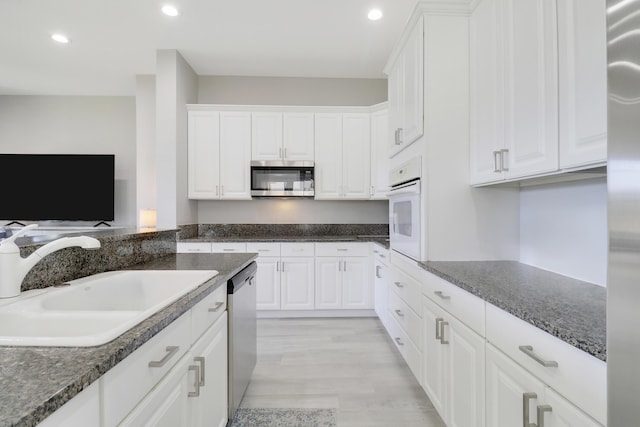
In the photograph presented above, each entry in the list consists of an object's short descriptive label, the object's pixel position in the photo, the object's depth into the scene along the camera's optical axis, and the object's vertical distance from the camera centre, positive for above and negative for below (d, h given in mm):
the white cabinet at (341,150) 3838 +805
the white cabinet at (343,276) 3525 -696
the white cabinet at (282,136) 3805 +974
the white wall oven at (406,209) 2057 +43
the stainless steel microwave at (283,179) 3771 +438
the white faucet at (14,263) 972 -155
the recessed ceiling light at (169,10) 2754 +1844
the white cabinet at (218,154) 3764 +743
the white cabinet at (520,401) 823 -561
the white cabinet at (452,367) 1278 -728
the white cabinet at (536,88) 1083 +556
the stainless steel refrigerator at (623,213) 478 +3
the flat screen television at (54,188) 4410 +386
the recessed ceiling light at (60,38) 3197 +1852
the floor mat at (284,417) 1767 -1186
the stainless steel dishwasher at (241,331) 1615 -671
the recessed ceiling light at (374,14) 2828 +1858
